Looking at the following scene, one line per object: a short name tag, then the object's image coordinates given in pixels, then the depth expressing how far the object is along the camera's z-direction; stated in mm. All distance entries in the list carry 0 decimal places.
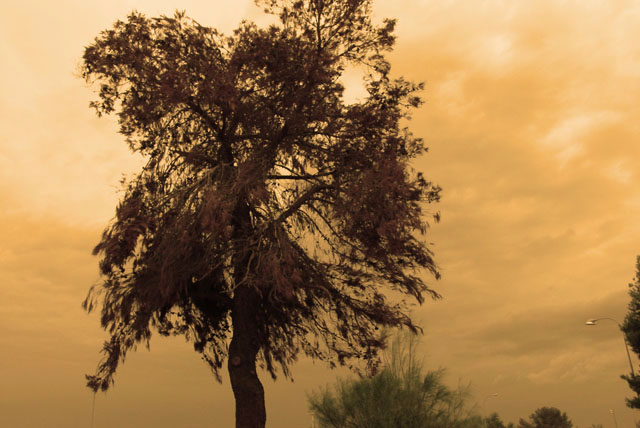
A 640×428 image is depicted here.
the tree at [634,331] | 32094
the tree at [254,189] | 12477
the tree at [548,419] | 93750
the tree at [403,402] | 15641
